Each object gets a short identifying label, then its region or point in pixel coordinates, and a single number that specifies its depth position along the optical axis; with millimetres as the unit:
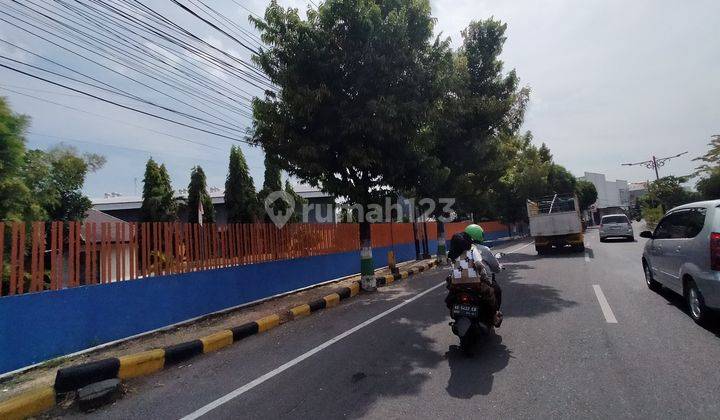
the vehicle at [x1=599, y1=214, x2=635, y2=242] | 22234
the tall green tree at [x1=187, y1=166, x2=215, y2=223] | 20938
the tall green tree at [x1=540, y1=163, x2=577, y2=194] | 48025
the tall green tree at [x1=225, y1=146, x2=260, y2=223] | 21000
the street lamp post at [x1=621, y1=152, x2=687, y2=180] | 44281
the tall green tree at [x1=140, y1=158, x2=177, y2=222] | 19672
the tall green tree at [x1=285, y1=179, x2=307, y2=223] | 23734
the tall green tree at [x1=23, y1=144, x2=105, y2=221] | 11680
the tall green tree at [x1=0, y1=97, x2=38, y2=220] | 7621
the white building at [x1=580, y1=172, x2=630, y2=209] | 74562
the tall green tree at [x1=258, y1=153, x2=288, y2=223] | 22094
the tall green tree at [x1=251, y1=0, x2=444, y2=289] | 9102
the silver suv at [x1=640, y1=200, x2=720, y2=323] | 4922
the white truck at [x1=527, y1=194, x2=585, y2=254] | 16703
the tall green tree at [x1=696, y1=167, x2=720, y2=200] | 22975
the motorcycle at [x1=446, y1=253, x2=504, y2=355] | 4734
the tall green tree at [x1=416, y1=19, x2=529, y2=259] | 16078
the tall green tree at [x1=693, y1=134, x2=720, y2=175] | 22297
